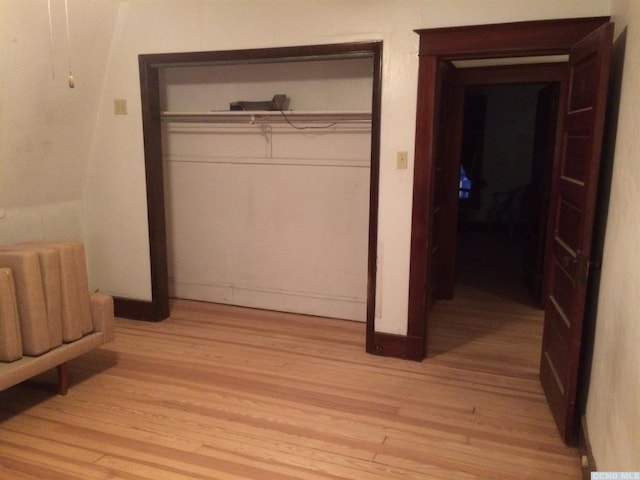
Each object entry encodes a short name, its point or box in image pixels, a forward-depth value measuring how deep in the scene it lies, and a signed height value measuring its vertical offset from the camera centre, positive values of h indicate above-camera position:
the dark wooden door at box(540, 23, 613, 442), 2.28 -0.35
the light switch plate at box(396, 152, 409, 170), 3.30 -0.11
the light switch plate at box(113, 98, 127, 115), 3.98 +0.26
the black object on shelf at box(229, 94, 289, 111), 4.04 +0.29
